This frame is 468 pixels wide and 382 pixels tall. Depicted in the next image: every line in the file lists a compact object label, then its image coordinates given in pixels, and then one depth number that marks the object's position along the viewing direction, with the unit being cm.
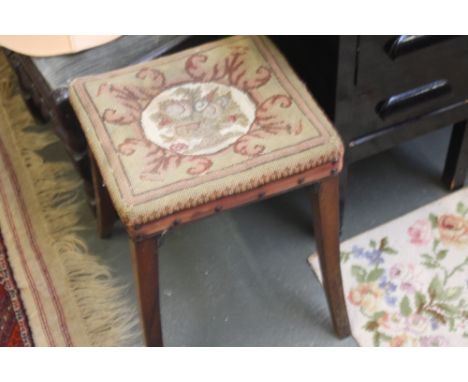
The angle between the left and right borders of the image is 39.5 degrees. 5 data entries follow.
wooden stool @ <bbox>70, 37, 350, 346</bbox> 72
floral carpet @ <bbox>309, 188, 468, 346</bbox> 99
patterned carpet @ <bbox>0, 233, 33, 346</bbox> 102
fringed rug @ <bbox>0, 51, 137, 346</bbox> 103
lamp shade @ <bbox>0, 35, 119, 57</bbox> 93
